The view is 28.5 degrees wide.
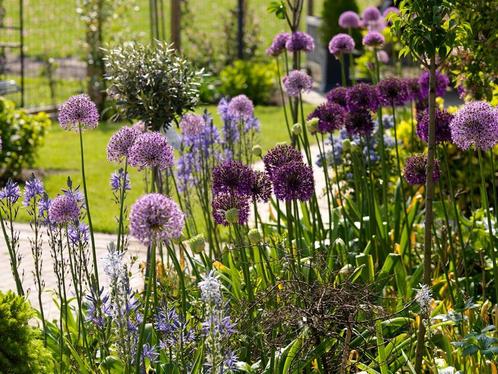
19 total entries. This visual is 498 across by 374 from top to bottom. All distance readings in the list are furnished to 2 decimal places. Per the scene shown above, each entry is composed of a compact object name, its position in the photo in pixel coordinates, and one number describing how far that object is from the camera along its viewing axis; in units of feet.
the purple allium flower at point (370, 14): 29.64
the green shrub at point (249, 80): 48.49
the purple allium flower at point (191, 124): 17.51
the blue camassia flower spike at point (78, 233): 11.82
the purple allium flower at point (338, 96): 17.75
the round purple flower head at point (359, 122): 16.81
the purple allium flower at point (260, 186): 12.80
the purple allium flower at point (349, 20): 25.39
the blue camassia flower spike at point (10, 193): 12.54
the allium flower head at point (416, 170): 14.29
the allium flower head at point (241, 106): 18.08
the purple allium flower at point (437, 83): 19.95
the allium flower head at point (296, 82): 16.88
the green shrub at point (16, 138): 31.99
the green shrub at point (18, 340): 11.07
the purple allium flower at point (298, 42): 18.70
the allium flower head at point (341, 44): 19.63
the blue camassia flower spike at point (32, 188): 12.55
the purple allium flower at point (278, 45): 19.43
